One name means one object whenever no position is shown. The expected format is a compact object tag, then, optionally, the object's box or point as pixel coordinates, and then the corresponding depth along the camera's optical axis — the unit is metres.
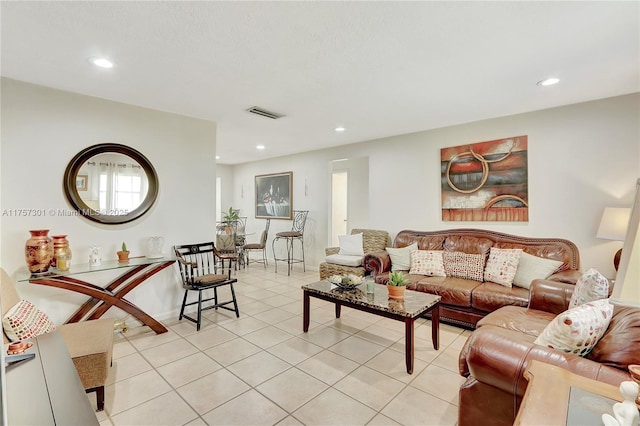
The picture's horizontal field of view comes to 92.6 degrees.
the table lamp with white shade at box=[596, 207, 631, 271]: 2.88
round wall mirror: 3.01
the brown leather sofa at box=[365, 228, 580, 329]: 3.05
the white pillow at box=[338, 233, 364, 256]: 4.95
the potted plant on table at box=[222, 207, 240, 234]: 6.82
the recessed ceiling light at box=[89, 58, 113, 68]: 2.32
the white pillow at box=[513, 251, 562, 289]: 3.15
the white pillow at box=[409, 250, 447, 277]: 3.80
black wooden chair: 3.32
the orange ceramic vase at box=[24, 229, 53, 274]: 2.56
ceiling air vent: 3.53
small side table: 0.94
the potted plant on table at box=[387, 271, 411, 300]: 2.76
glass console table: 2.61
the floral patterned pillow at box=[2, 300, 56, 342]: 1.91
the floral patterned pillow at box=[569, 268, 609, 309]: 2.03
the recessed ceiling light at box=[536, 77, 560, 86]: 2.73
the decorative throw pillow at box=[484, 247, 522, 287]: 3.32
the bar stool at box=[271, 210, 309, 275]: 6.04
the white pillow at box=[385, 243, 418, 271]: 4.09
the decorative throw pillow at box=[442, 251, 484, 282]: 3.59
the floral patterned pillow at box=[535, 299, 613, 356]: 1.52
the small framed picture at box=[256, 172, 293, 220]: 6.61
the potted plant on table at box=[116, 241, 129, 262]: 3.12
